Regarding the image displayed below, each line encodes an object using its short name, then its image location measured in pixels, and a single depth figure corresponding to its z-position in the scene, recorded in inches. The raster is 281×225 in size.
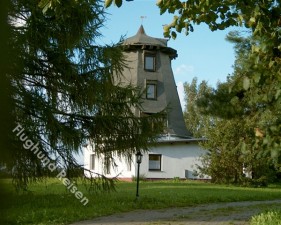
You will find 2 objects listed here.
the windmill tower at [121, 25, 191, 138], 1673.2
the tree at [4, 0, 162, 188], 525.7
